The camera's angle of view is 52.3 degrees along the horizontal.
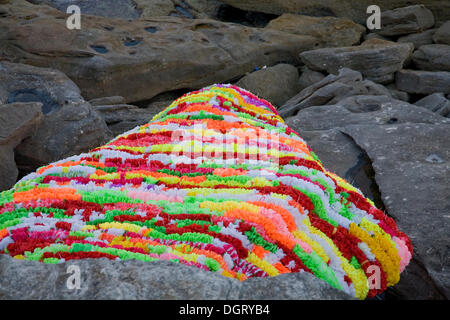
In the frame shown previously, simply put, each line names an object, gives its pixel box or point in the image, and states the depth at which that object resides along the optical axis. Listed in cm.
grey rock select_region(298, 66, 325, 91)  625
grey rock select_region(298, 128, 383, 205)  313
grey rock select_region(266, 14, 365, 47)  738
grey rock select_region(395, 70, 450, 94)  582
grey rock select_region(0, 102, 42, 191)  307
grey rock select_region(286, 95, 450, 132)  409
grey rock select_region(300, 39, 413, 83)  611
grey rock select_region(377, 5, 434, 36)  738
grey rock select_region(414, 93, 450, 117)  501
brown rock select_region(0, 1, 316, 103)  517
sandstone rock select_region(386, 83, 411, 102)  586
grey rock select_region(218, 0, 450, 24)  789
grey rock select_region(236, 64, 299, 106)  611
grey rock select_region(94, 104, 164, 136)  437
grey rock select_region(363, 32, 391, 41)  764
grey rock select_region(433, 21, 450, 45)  706
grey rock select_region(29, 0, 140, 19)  770
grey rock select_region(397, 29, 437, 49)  735
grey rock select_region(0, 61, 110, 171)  345
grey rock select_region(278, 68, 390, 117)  522
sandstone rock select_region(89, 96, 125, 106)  477
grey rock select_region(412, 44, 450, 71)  660
